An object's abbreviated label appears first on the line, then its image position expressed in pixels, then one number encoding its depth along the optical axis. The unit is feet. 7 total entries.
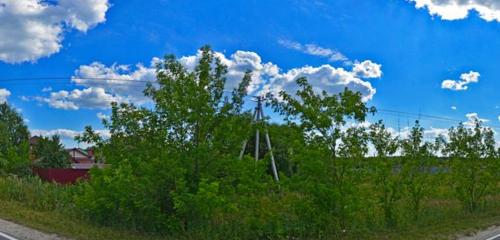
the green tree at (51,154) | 192.65
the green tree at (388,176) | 48.06
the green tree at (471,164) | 66.64
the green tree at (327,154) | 40.47
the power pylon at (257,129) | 41.23
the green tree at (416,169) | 54.54
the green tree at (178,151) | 37.99
